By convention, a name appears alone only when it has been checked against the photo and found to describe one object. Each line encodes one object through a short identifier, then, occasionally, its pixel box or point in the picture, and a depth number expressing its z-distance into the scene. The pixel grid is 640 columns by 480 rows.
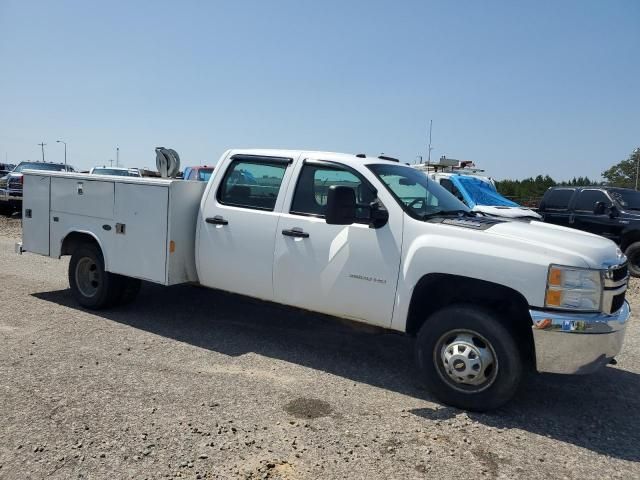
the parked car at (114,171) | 17.12
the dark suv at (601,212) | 11.03
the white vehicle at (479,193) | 10.99
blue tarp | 11.77
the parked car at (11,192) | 16.88
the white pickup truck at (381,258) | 3.98
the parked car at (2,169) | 25.52
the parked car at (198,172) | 15.47
